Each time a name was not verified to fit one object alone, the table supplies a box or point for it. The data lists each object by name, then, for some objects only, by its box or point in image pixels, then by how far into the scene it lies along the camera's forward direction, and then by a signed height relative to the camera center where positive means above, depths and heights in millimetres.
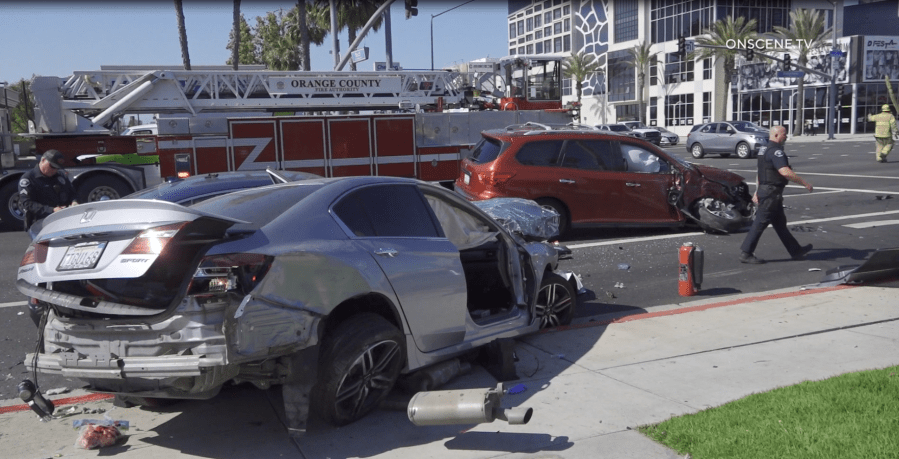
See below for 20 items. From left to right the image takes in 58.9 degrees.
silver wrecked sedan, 4195 -929
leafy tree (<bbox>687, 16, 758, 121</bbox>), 57344 +5434
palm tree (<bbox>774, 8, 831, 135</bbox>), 53219 +5058
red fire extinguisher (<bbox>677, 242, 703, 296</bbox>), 8570 -1696
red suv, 12219 -994
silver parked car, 32469 -1127
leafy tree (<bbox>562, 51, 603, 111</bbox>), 74962 +4621
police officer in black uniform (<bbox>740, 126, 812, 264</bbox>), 9992 -911
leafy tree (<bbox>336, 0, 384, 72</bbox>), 40469 +5624
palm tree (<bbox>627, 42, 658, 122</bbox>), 68625 +4687
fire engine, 15656 +29
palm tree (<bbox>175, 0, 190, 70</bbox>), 29812 +3682
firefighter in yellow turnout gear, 25281 -768
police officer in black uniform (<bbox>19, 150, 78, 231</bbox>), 8938 -629
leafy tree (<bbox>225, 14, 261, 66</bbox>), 48094 +4890
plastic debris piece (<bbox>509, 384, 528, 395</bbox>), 5648 -1907
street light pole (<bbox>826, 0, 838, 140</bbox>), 49031 +153
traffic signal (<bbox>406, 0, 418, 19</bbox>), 24016 +3417
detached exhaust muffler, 4562 -1662
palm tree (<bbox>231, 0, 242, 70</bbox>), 32500 +4239
